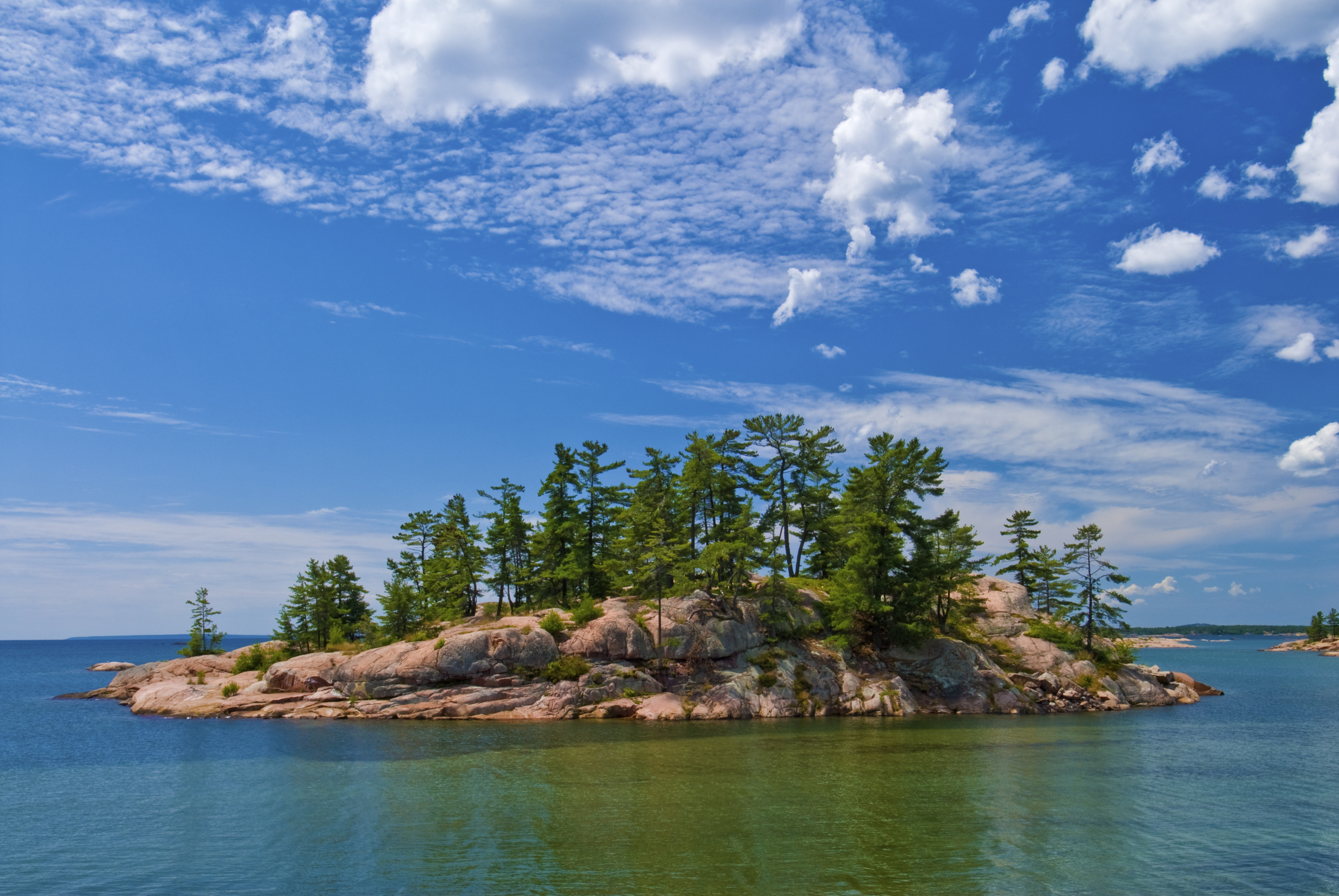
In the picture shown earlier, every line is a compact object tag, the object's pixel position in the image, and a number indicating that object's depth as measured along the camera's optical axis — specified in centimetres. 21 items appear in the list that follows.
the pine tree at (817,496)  7594
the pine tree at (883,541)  6544
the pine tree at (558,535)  7562
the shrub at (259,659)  7719
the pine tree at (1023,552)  8369
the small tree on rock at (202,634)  9475
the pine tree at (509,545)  7806
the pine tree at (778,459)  7594
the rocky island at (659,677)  5975
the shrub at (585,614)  6481
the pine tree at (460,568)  7819
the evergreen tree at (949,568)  6781
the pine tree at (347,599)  8269
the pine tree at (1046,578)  8213
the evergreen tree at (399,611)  7431
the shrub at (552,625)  6362
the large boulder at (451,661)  6097
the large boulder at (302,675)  6397
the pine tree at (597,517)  7606
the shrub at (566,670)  6072
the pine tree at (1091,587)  7081
